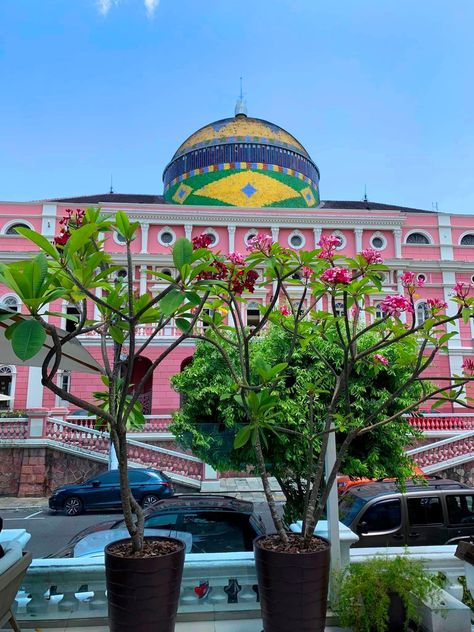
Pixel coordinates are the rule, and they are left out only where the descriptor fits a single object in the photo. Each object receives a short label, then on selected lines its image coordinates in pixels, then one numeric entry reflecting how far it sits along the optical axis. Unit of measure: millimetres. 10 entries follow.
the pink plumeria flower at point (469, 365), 4069
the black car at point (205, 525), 5188
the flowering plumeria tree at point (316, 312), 3447
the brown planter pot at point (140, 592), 3037
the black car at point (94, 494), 12734
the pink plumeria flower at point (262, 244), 3525
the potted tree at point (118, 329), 2334
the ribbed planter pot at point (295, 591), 3230
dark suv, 7051
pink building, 23812
